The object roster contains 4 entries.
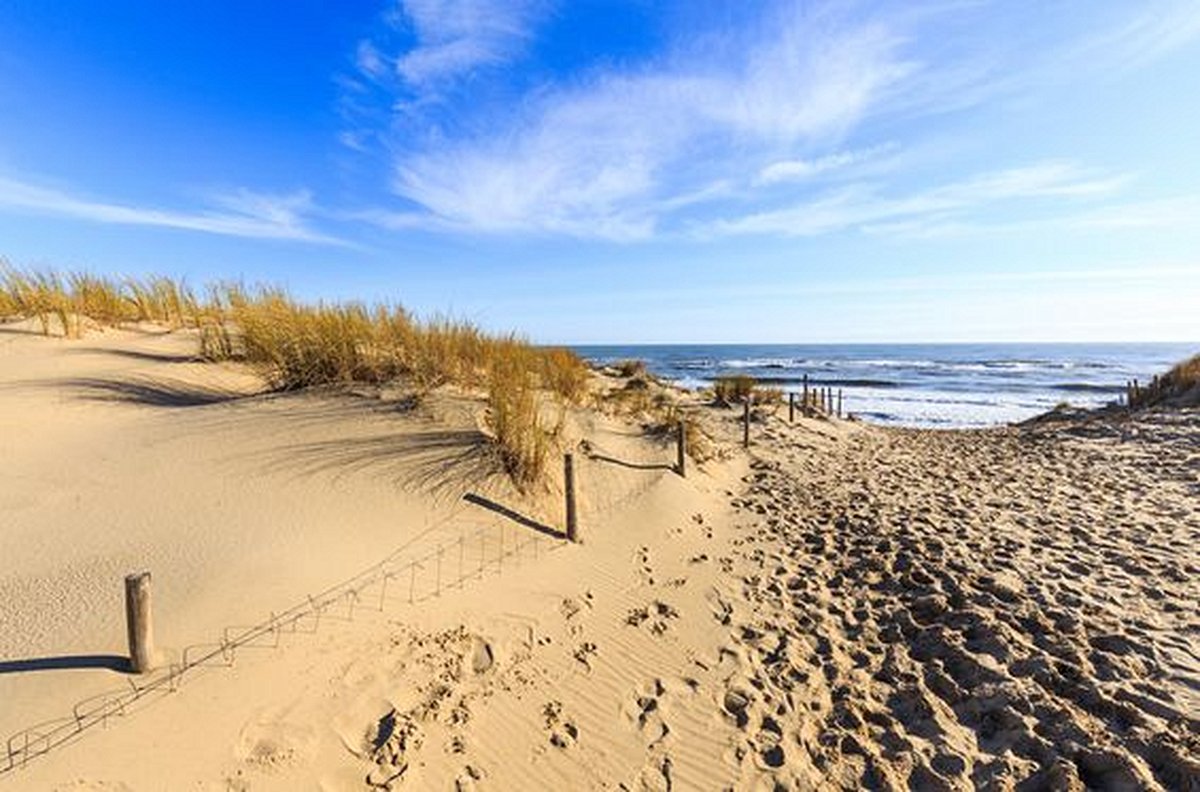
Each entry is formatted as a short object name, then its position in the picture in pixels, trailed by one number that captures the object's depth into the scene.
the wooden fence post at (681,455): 9.51
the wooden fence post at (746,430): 13.27
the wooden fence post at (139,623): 3.42
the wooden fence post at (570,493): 6.55
